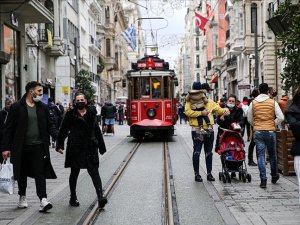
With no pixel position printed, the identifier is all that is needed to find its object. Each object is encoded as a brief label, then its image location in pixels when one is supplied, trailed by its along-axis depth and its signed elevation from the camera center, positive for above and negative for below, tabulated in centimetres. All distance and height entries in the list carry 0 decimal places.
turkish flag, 4875 +692
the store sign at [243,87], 3222 +110
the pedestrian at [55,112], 2253 -6
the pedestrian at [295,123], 695 -17
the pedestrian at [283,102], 1403 +13
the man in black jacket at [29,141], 891 -44
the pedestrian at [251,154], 1470 -109
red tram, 2559 +38
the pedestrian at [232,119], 1208 -21
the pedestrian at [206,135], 1186 -48
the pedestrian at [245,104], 2159 +15
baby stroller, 1176 -86
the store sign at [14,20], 2438 +362
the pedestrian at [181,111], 5081 -20
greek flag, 5419 +653
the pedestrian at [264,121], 1103 -23
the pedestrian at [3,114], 1301 -6
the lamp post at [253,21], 3040 +641
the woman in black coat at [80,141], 917 -46
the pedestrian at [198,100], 1187 +17
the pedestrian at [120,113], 4934 -26
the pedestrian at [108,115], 3136 -26
